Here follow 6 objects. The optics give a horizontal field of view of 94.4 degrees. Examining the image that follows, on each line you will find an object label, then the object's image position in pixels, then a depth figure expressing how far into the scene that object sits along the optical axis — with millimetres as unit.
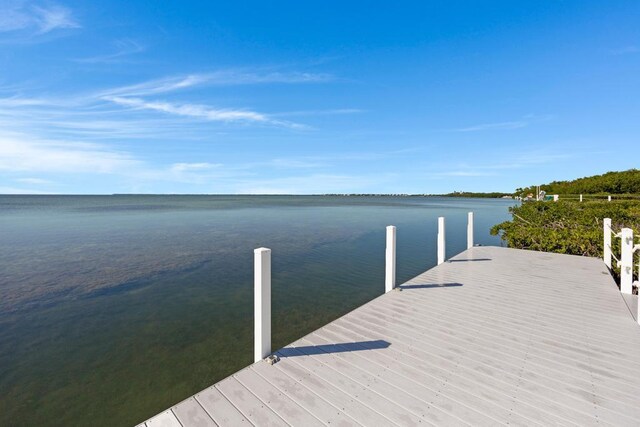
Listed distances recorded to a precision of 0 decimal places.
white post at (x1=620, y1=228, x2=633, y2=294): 5289
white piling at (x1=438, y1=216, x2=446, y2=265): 7759
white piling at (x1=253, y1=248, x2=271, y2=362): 3320
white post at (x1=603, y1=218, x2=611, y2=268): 7035
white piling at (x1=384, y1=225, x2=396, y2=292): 5598
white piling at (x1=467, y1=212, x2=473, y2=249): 9916
